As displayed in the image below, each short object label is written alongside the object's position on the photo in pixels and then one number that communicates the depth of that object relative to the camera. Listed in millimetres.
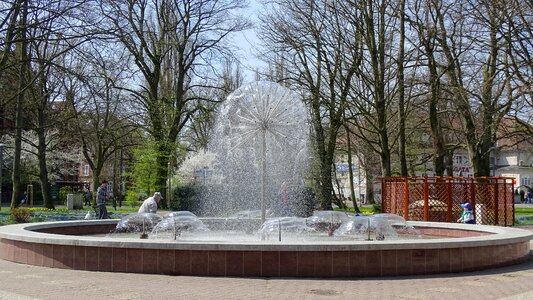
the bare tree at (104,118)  36344
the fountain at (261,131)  17219
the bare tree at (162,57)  40312
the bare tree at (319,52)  32062
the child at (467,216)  20203
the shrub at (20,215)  23328
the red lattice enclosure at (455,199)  25266
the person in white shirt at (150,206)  17531
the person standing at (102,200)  22250
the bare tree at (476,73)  25700
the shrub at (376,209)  36266
